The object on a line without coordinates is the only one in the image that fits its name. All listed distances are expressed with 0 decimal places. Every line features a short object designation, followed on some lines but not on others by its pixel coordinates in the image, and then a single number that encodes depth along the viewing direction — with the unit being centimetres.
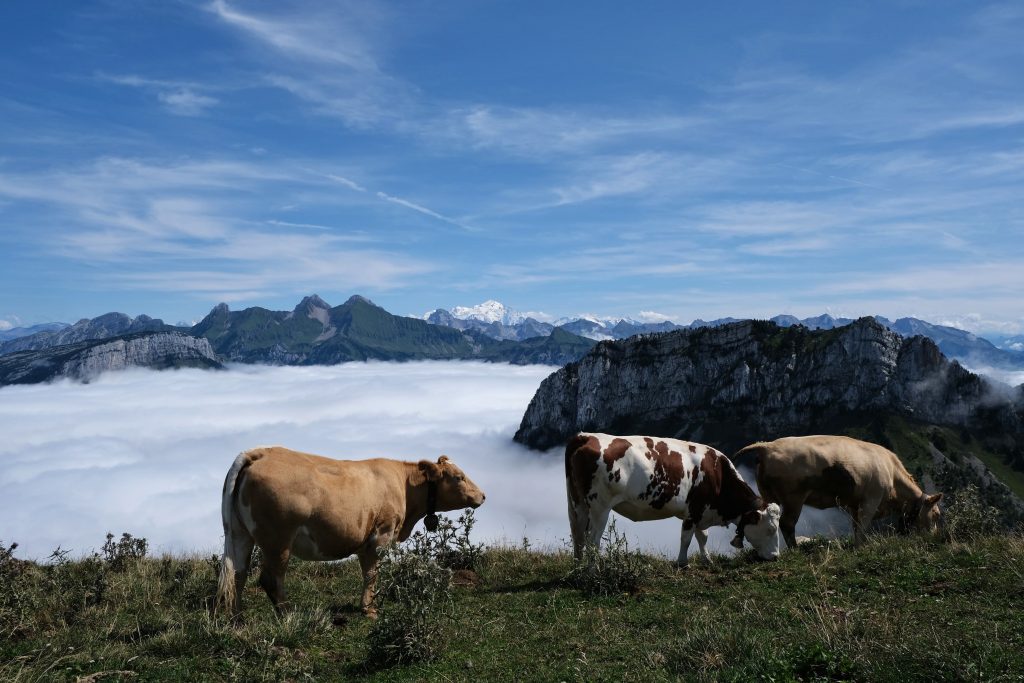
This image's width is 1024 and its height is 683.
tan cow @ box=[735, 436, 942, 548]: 1606
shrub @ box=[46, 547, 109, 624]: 1188
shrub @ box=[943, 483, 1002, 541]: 1380
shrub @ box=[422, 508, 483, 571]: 1406
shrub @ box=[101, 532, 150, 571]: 1515
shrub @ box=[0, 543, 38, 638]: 1036
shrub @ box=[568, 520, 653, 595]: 1194
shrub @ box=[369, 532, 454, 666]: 880
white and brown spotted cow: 1391
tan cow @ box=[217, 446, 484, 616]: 1055
